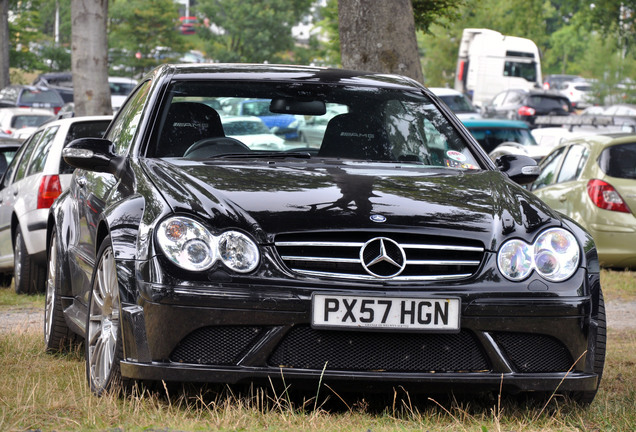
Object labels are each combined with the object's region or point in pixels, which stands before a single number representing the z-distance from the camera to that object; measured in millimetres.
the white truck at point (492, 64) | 50031
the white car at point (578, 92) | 56391
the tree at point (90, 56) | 19438
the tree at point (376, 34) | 11953
